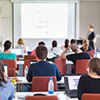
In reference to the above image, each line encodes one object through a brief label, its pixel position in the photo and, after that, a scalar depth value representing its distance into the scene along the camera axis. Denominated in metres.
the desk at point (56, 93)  3.03
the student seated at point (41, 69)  3.84
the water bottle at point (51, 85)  3.34
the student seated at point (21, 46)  8.94
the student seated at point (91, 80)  2.69
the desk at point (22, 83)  3.95
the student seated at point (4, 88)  2.57
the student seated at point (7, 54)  6.20
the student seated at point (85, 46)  7.48
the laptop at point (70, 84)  3.27
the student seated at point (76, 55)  5.54
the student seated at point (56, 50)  7.50
